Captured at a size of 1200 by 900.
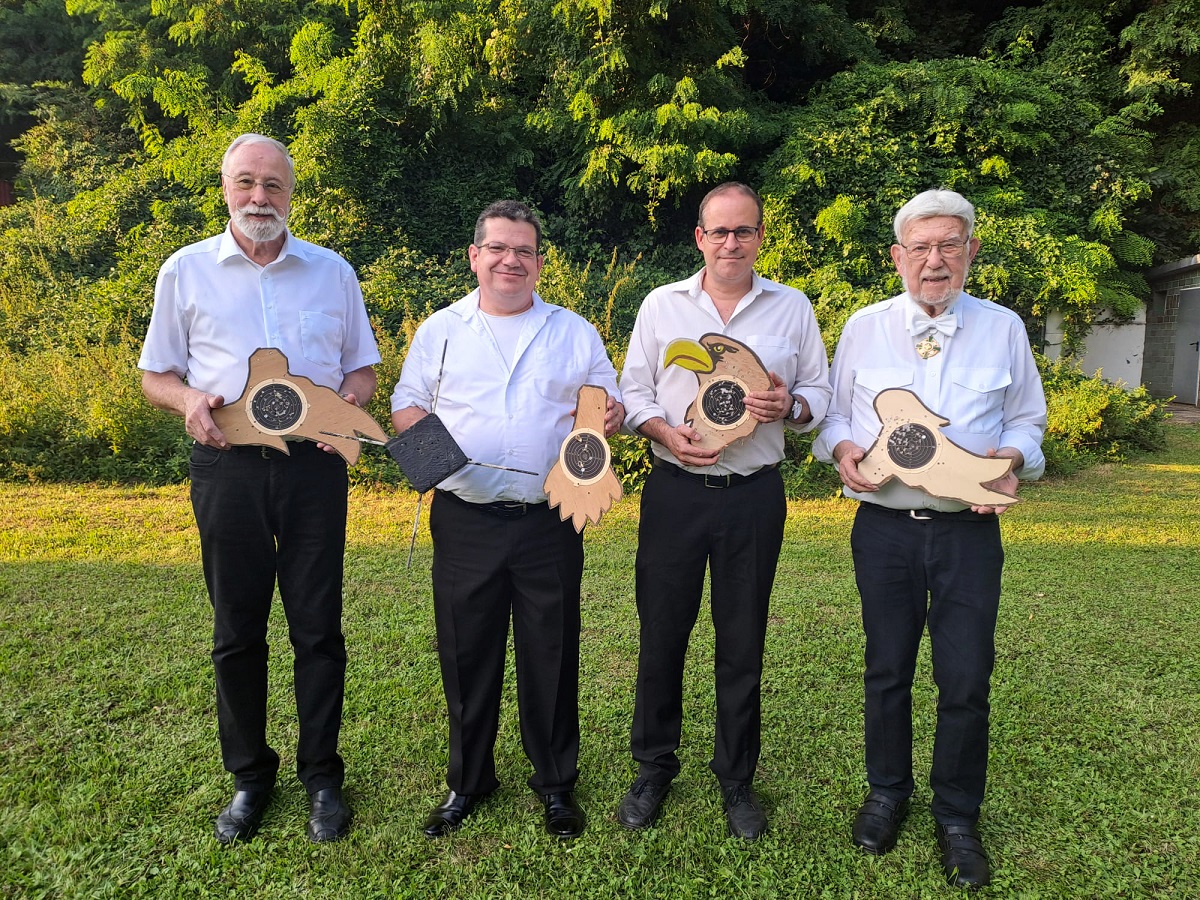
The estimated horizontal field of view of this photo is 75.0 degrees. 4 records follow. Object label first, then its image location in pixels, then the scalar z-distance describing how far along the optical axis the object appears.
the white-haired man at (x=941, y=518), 2.62
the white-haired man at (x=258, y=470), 2.63
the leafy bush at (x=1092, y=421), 9.44
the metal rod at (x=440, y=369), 2.74
